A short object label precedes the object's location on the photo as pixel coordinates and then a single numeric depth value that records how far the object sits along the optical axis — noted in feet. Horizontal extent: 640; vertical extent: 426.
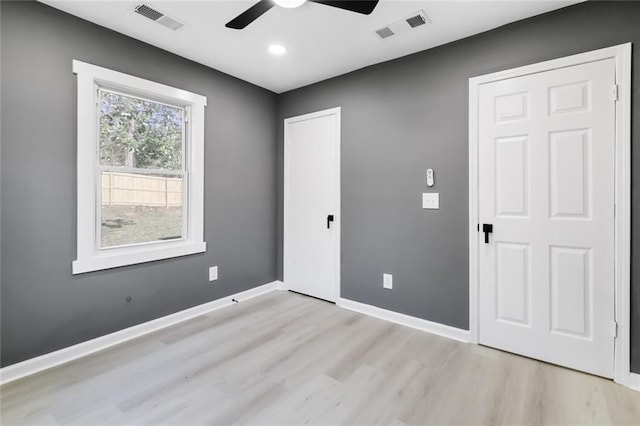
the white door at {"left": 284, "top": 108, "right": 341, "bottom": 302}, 11.14
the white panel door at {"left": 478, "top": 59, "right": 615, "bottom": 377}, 6.55
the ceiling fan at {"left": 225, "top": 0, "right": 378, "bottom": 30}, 5.42
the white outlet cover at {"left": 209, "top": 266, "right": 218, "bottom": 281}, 10.43
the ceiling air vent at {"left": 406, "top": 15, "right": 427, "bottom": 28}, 7.31
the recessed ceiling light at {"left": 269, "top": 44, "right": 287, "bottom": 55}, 8.75
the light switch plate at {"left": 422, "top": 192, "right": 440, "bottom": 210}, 8.76
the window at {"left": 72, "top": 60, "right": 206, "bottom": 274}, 7.48
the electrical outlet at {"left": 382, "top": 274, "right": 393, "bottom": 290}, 9.74
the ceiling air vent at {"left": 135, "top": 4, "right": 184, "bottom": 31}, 7.06
